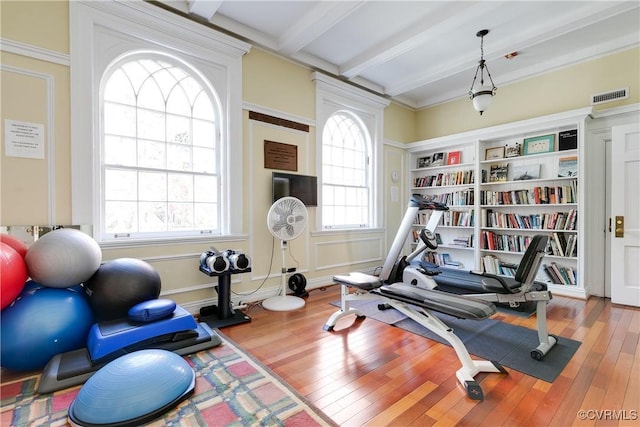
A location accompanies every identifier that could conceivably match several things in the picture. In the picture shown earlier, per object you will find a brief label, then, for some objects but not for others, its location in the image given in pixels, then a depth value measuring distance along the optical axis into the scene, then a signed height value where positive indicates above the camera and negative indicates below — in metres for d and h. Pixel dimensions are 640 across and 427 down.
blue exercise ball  1.83 -0.76
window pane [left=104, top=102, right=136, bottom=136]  2.71 +0.88
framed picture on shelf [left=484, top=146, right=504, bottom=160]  4.41 +0.87
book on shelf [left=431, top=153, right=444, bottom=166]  5.11 +0.90
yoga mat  2.09 -1.12
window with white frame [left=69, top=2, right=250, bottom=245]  2.54 +0.88
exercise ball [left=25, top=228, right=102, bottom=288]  2.00 -0.33
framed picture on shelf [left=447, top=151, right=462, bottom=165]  4.89 +0.90
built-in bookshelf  3.66 +0.21
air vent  3.52 +1.41
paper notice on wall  2.24 +0.57
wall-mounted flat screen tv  3.69 +0.32
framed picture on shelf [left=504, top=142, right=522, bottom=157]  4.20 +0.88
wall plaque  3.65 +0.71
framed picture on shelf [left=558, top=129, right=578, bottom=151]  3.69 +0.90
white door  3.30 -0.06
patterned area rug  1.51 -1.08
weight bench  1.87 -0.71
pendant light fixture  3.17 +1.26
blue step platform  1.81 -0.97
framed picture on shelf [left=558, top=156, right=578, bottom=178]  3.71 +0.56
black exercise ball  2.20 -0.59
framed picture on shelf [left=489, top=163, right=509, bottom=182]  4.32 +0.58
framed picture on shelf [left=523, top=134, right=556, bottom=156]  3.94 +0.91
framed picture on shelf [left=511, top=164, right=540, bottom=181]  4.06 +0.54
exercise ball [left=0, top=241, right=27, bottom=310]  1.77 -0.39
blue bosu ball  1.44 -0.95
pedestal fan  3.22 -0.14
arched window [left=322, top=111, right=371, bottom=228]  4.50 +0.62
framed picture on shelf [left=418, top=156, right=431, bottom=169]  5.34 +0.90
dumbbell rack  2.84 -0.99
